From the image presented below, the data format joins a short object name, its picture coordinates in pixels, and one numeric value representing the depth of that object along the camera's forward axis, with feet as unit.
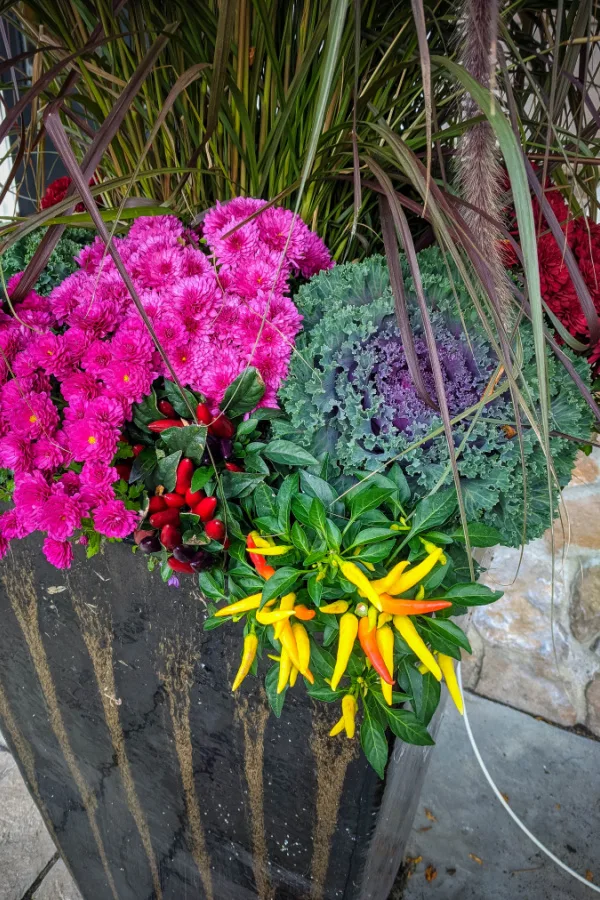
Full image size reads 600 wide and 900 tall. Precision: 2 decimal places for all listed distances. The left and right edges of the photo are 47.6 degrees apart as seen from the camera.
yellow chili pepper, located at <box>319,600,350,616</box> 1.86
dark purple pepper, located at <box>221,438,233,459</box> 2.14
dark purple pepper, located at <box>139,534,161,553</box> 2.06
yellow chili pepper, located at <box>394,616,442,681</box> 1.82
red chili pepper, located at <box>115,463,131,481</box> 2.19
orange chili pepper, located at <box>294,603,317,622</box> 1.86
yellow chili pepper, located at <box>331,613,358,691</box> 1.81
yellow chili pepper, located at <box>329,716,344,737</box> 2.04
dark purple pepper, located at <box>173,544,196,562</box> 2.00
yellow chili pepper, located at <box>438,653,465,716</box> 1.92
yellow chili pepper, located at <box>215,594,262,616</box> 1.96
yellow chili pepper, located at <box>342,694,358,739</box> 1.99
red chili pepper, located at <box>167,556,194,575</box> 2.08
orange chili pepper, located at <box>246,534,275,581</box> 2.00
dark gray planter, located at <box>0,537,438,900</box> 2.35
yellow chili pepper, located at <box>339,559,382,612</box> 1.77
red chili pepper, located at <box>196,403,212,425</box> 2.07
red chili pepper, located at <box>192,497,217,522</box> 2.06
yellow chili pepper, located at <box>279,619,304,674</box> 1.85
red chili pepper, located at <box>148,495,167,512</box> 2.11
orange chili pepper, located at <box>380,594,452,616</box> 1.79
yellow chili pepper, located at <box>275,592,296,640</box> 1.89
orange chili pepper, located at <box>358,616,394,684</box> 1.76
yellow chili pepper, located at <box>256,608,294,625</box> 1.83
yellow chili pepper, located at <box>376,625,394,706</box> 1.80
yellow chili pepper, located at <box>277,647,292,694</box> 1.88
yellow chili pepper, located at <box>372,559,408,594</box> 1.80
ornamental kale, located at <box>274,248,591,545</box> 2.01
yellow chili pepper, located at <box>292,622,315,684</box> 1.86
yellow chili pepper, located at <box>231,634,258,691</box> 2.02
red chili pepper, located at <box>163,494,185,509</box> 2.09
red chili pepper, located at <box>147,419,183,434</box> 2.11
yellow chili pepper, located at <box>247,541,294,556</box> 1.92
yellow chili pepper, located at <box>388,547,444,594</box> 1.81
